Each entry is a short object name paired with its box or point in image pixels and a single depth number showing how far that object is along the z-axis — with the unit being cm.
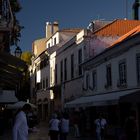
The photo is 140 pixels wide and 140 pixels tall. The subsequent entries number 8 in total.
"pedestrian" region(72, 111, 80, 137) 1831
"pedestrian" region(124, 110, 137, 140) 681
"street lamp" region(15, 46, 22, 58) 1069
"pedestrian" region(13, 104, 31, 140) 541
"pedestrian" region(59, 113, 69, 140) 1175
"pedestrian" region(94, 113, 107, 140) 1409
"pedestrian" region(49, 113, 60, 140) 1106
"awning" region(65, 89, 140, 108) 1500
